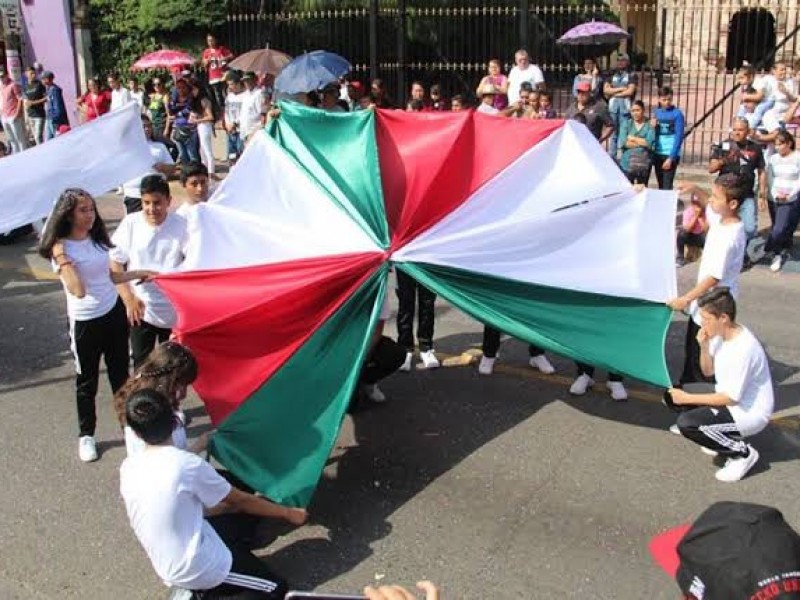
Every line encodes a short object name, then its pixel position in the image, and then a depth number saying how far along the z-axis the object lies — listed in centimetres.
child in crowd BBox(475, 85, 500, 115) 1237
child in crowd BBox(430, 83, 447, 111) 1267
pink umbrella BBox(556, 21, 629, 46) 1486
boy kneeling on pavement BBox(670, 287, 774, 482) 527
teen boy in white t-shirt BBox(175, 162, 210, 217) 641
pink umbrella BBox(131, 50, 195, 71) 1706
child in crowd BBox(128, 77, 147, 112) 1694
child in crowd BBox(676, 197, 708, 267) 813
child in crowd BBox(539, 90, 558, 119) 1173
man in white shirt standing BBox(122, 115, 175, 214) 739
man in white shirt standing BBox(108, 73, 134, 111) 1645
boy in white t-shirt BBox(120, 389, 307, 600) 380
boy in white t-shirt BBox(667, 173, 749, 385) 597
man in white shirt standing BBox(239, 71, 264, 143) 1467
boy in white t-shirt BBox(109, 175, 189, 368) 600
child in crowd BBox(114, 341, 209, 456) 432
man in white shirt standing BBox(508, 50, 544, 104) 1389
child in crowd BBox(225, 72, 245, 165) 1496
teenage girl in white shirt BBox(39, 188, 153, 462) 549
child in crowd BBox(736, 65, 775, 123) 1216
